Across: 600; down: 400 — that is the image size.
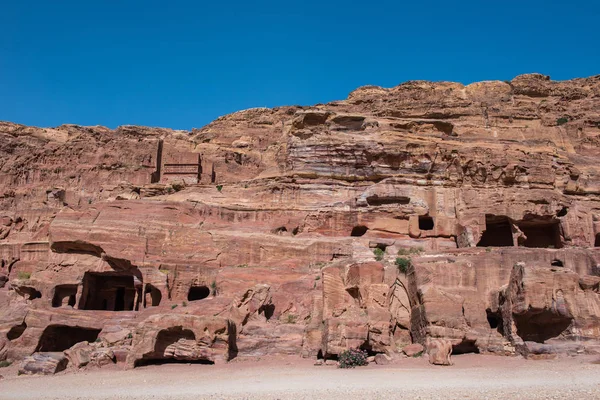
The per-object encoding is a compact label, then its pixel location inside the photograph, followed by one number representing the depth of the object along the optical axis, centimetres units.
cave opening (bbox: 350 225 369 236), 3391
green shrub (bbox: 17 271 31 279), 3387
